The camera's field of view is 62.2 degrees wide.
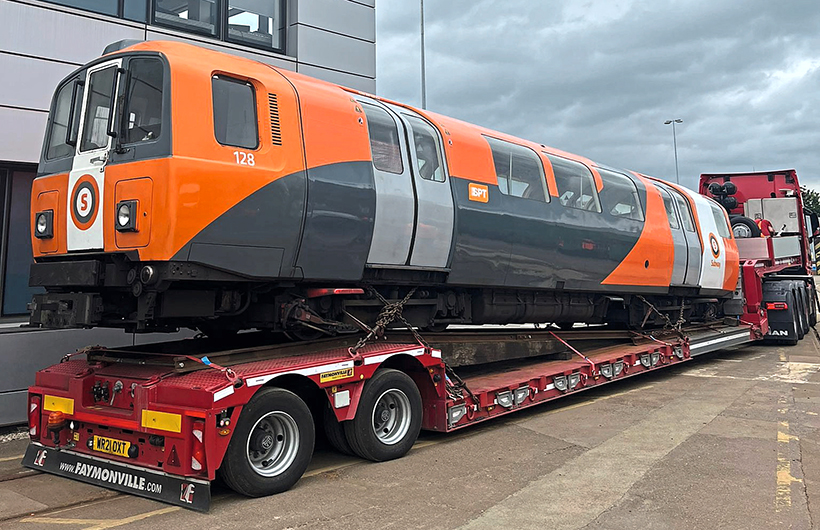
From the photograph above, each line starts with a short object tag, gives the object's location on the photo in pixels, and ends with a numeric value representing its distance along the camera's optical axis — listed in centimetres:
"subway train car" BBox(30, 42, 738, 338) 523
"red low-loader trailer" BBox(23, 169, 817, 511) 503
